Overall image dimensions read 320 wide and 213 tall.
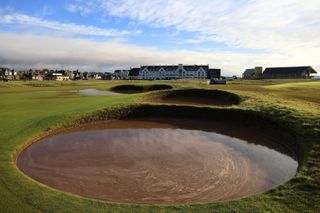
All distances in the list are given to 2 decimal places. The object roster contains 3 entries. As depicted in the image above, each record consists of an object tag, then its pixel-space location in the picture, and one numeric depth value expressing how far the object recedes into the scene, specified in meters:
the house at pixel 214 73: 123.90
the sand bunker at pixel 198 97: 24.23
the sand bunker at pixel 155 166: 8.50
